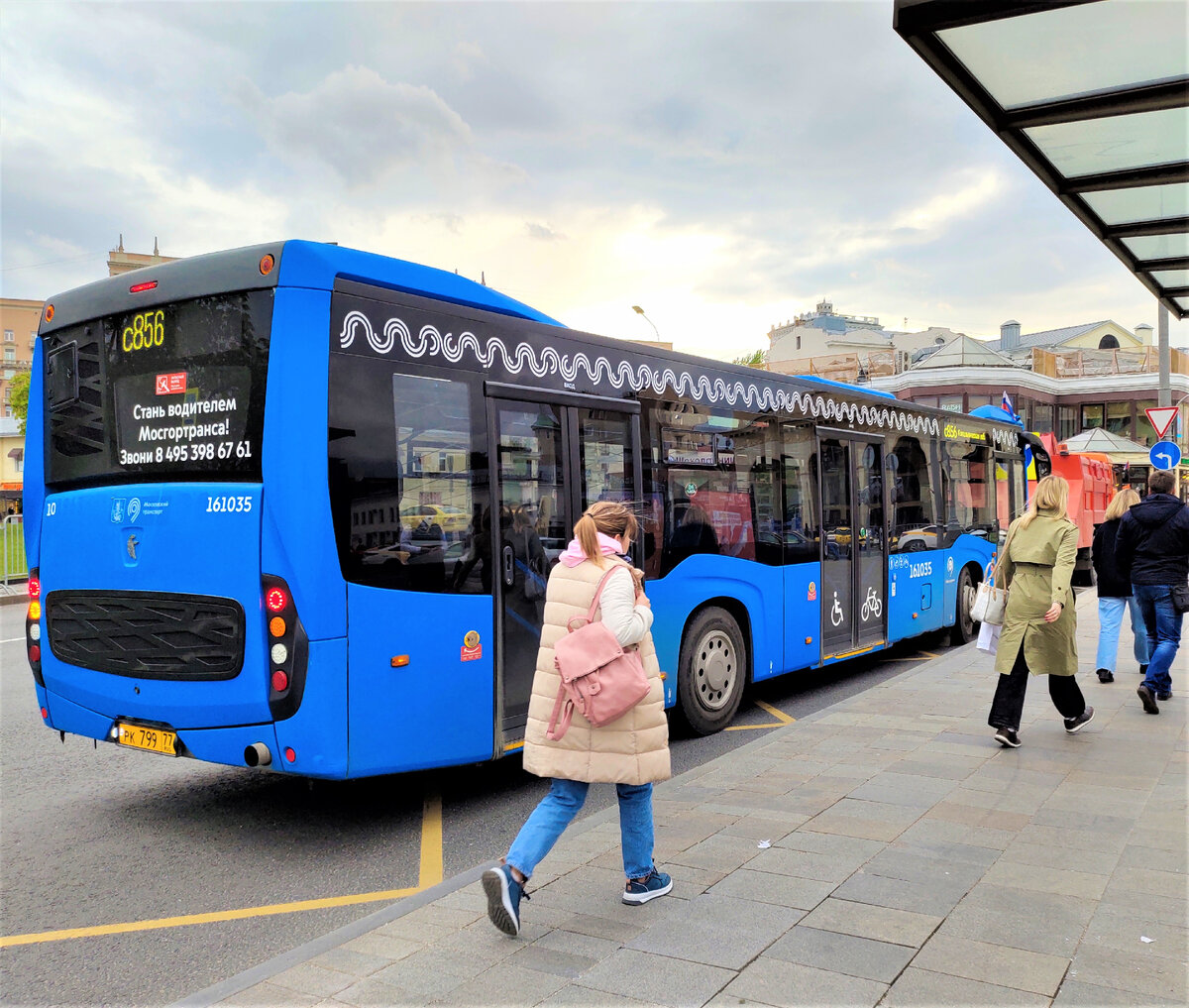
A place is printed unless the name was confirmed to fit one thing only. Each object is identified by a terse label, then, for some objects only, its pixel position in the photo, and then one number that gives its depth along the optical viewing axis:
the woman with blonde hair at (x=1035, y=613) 6.55
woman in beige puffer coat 3.87
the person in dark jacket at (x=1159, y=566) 7.95
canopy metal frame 4.38
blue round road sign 17.31
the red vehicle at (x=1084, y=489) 23.02
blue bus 4.82
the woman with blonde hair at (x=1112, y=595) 8.75
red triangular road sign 17.61
